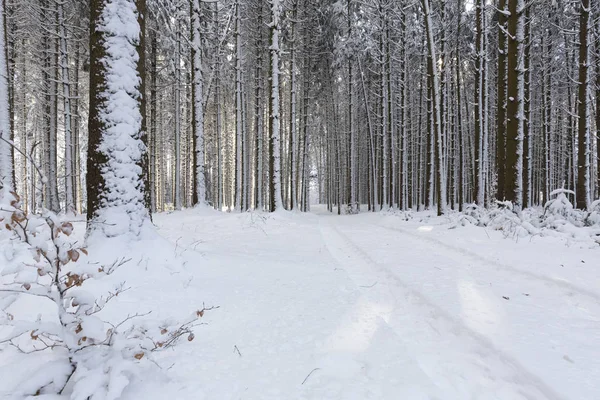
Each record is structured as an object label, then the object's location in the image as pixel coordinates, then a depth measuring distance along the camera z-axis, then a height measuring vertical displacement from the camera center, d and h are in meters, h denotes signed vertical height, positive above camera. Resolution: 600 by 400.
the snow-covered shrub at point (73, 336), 1.40 -0.73
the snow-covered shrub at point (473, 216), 8.37 -0.67
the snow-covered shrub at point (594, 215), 6.58 -0.49
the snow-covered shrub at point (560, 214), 6.74 -0.51
